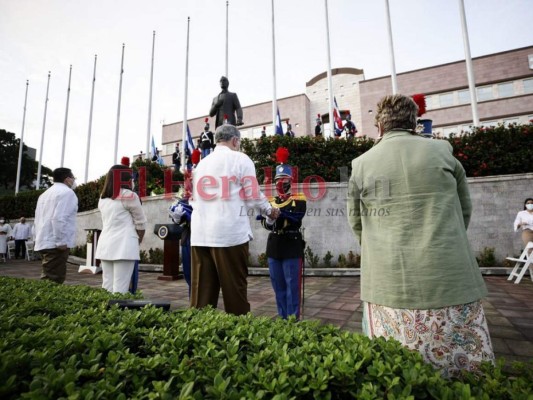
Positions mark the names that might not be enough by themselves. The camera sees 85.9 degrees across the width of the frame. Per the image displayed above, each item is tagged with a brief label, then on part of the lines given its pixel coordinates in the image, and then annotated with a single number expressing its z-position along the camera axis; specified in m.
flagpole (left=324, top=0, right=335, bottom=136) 13.15
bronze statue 9.26
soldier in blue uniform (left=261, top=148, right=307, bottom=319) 3.25
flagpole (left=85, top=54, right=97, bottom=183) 19.23
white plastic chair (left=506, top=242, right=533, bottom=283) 5.84
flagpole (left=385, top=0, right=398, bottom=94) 11.59
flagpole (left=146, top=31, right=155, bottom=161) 17.50
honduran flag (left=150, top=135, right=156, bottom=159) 18.34
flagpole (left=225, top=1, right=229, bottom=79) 14.95
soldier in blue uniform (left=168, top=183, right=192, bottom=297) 4.37
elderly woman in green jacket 1.42
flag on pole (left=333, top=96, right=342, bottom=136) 14.71
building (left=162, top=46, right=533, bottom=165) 19.42
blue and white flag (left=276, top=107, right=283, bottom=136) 13.64
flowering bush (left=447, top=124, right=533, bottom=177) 8.09
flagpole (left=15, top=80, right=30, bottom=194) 22.75
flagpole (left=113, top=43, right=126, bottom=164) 18.23
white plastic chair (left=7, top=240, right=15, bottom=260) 15.25
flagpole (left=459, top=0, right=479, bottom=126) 10.67
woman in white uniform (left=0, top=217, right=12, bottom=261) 13.59
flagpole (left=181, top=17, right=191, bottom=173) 16.26
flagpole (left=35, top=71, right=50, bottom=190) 21.73
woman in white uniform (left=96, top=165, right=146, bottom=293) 3.52
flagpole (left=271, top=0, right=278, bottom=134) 14.11
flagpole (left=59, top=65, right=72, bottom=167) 20.50
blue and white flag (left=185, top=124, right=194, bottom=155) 14.82
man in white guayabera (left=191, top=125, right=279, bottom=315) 2.45
